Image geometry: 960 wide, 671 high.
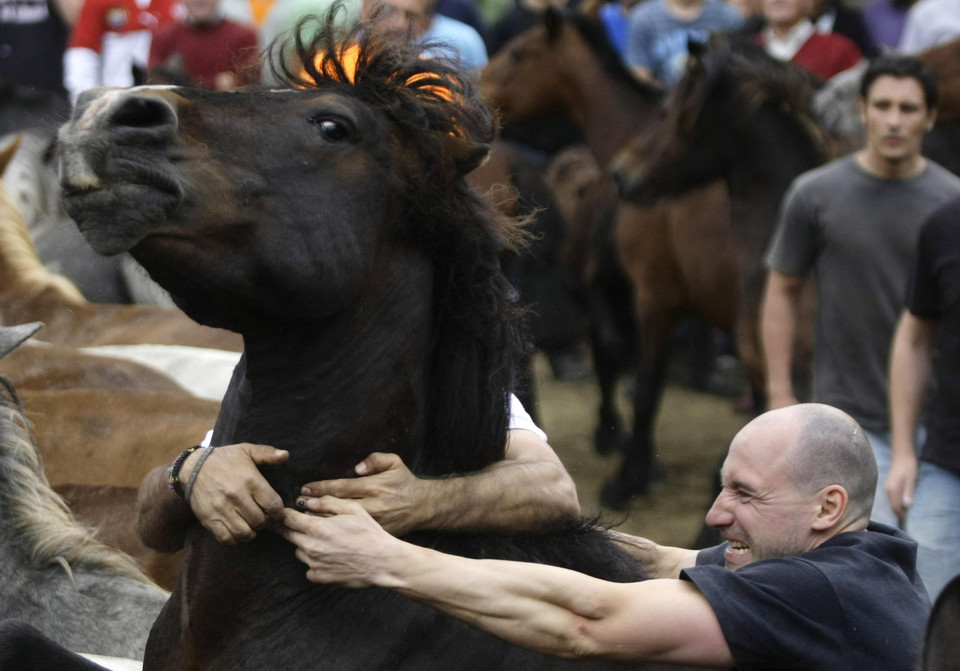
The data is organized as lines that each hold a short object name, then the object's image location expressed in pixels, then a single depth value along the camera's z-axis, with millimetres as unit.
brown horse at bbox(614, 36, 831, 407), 13969
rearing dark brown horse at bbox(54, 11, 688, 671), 4176
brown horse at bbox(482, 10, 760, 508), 16181
